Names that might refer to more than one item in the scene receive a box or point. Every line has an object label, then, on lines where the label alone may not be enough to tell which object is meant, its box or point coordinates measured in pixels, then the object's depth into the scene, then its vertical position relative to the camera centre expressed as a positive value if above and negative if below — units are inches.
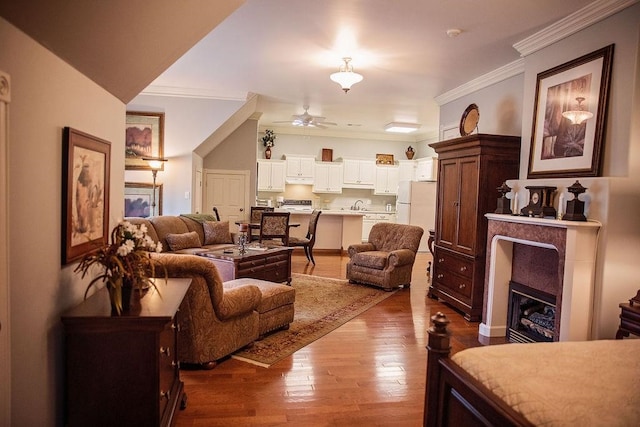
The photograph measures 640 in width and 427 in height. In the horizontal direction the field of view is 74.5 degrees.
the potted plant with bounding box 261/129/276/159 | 399.9 +47.9
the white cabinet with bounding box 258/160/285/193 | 398.9 +15.8
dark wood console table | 73.5 -32.4
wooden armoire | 179.9 -1.4
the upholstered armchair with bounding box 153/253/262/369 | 114.3 -36.1
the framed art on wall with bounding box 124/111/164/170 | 263.8 +30.5
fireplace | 122.0 -15.8
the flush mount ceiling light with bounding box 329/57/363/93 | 186.1 +52.5
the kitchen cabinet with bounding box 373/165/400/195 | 426.6 +16.9
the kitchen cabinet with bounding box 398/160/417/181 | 430.0 +28.1
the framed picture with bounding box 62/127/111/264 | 76.6 -2.0
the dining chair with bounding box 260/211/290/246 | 262.8 -22.8
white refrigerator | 370.9 -4.8
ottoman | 149.0 -41.1
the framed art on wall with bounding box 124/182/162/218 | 264.5 -8.5
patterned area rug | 140.0 -53.0
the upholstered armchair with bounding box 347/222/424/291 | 235.0 -34.3
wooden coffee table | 194.4 -35.4
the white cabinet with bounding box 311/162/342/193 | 412.5 +16.2
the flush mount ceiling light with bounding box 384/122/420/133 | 331.0 +57.1
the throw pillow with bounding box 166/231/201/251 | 221.6 -28.5
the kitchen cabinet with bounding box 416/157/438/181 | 384.5 +28.1
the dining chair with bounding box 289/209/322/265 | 295.6 -33.2
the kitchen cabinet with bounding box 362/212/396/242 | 419.2 -22.6
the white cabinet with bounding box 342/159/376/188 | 418.3 +22.2
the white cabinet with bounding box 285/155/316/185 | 404.8 +23.3
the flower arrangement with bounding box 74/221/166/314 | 75.2 -13.8
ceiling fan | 269.1 +47.3
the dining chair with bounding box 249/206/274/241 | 298.8 -19.9
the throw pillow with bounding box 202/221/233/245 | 254.6 -26.7
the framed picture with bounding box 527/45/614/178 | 127.6 +29.1
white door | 318.0 -2.7
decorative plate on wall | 207.8 +40.7
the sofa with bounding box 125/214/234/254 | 221.6 -25.3
